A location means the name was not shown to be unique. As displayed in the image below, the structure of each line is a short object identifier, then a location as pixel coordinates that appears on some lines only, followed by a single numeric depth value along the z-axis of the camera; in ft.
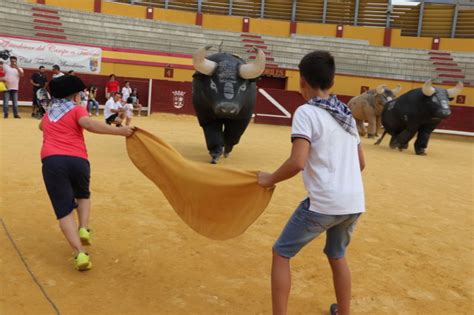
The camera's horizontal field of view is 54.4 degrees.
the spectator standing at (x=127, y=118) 30.28
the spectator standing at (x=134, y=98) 44.57
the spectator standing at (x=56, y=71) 38.24
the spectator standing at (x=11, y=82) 35.81
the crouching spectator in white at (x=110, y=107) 29.68
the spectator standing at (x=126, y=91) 46.16
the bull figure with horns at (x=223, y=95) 20.98
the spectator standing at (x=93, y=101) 45.16
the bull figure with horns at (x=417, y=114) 30.71
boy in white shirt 6.43
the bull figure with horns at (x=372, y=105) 40.42
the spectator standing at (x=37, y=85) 39.88
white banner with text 46.42
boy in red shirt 8.86
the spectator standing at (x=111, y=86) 46.32
